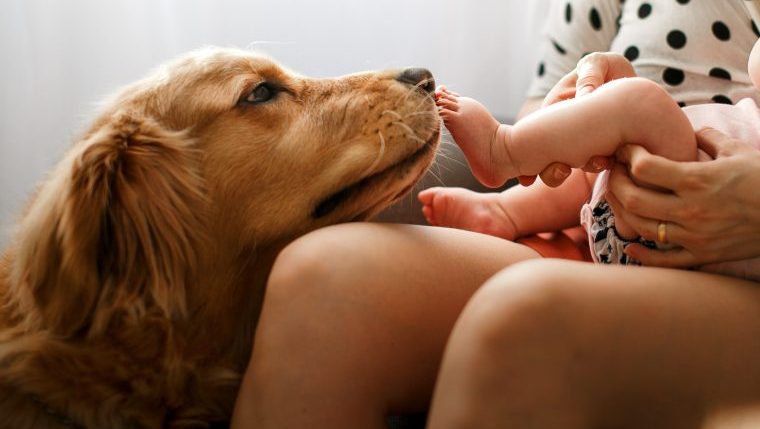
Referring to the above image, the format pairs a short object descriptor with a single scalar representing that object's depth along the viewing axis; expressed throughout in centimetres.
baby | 84
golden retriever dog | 79
